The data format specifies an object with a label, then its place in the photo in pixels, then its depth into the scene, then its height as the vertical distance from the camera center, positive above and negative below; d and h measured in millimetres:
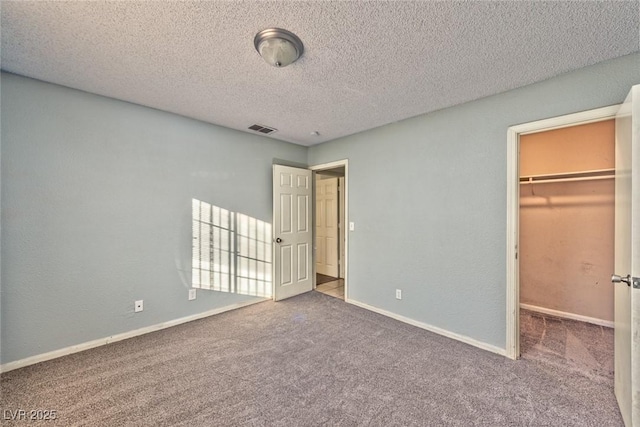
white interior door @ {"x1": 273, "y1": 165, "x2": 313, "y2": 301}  3826 -323
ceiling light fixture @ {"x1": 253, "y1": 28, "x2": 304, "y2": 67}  1596 +1098
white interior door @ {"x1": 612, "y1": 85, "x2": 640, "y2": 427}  1389 -283
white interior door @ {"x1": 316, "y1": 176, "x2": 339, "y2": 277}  5250 -302
